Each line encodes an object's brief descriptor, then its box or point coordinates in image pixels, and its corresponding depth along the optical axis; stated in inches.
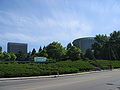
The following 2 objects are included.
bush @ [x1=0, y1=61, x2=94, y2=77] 499.7
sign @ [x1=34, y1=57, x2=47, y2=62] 832.7
